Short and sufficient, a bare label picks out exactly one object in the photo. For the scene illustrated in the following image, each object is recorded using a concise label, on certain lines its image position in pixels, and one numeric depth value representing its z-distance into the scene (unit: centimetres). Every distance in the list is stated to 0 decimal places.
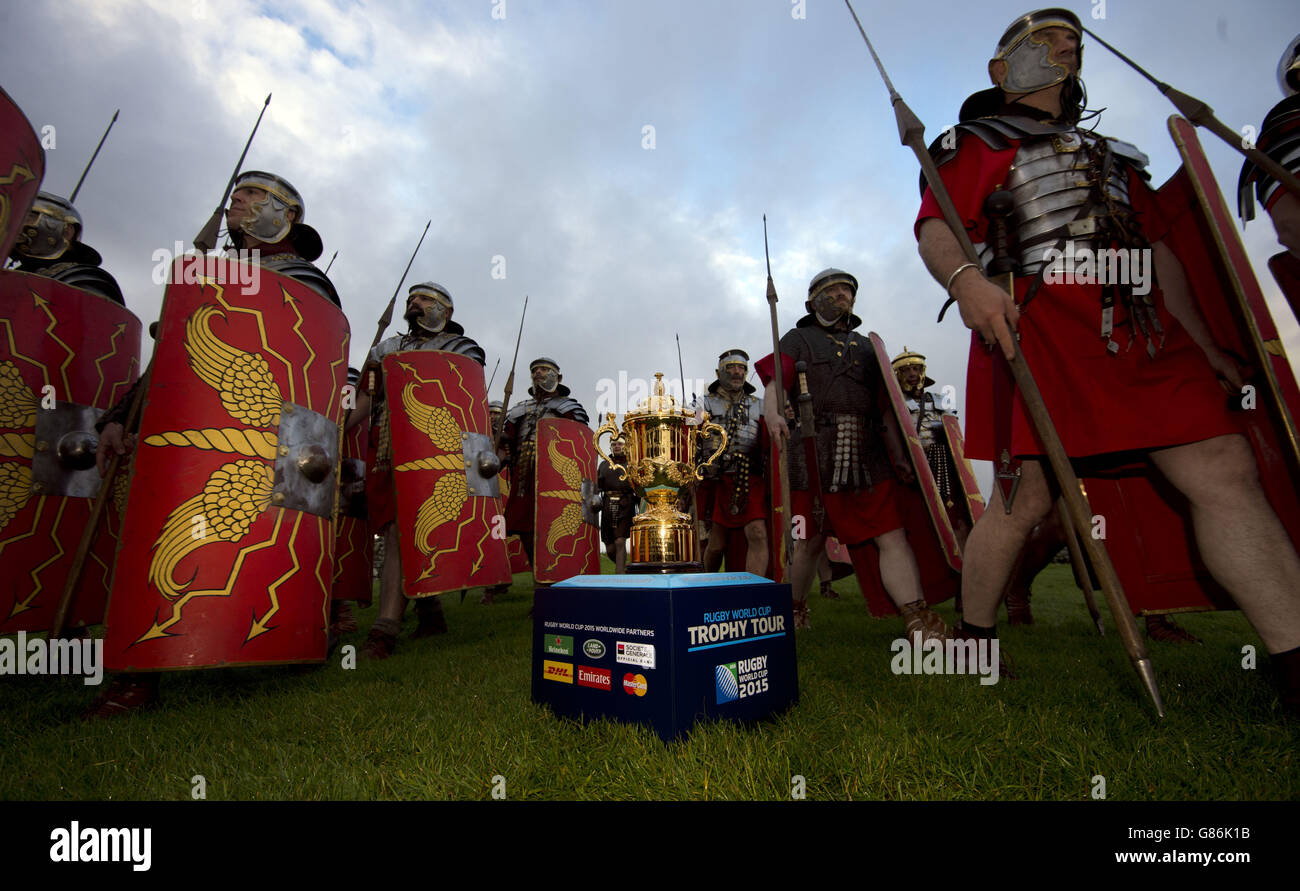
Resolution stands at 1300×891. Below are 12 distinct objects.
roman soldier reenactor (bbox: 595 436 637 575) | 552
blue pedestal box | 145
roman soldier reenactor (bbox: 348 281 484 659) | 339
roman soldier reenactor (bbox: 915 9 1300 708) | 161
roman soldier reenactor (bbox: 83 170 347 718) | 184
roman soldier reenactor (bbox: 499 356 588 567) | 578
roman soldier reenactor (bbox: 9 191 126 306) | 285
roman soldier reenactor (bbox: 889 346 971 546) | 501
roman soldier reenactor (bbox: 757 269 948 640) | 322
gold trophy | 206
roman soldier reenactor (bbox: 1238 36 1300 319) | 187
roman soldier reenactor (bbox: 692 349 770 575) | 485
